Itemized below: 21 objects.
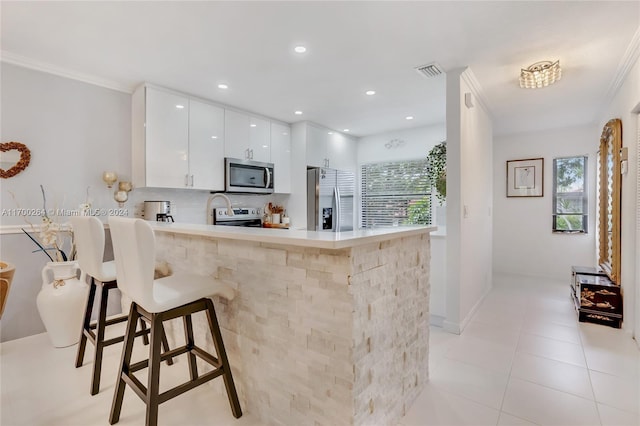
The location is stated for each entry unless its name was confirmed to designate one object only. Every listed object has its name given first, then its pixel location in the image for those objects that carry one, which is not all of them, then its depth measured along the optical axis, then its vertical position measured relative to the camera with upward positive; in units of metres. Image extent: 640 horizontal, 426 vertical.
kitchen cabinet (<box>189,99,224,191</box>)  3.48 +0.76
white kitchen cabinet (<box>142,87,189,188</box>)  3.11 +0.75
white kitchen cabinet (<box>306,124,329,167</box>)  4.59 +1.00
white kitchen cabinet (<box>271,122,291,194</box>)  4.44 +0.81
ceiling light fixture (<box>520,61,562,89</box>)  2.64 +1.18
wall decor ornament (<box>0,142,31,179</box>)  2.53 +0.42
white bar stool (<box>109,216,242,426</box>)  1.38 -0.45
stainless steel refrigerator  4.67 +0.18
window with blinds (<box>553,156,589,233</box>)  4.83 +0.24
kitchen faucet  3.54 -0.12
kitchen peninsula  1.30 -0.53
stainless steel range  3.94 -0.08
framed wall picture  5.11 +0.55
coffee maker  3.23 +0.00
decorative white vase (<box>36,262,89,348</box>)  2.45 -0.73
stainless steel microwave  3.81 +0.45
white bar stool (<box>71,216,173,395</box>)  1.89 -0.42
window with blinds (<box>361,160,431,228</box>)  5.04 +0.29
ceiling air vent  2.74 +1.28
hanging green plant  3.36 +0.49
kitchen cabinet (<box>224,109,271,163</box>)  3.85 +0.97
